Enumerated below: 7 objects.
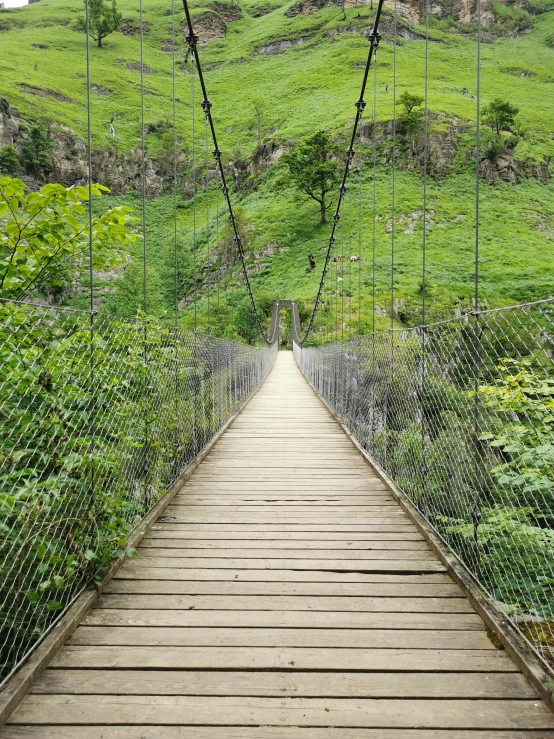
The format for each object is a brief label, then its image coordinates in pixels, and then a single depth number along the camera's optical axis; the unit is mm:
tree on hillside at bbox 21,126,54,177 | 31875
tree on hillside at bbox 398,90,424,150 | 29606
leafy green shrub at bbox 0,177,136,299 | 2119
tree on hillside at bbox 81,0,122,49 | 53969
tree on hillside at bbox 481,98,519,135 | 30281
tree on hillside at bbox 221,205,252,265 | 27973
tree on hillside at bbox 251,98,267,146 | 41906
